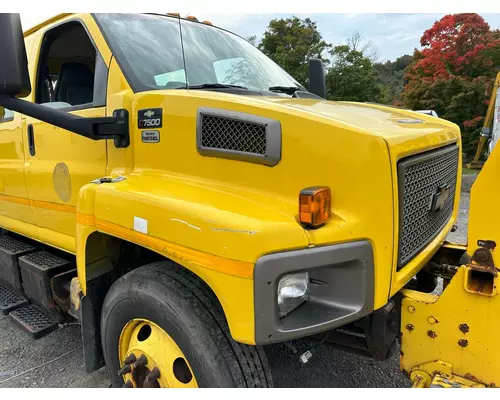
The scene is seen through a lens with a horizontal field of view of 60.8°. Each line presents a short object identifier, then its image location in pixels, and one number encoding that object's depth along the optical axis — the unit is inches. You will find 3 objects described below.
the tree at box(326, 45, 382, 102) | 797.2
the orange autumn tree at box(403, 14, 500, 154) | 589.9
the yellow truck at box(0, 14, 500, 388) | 67.3
